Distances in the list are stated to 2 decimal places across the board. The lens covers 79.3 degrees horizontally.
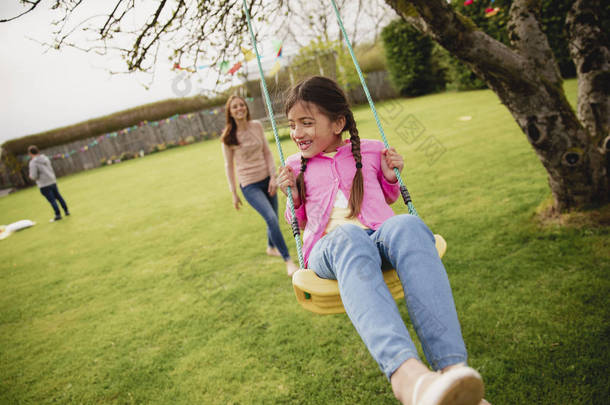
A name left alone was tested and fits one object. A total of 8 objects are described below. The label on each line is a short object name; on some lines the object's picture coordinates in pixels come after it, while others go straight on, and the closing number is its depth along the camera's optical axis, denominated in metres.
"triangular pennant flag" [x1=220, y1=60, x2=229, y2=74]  3.30
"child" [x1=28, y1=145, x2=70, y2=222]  8.18
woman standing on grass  3.55
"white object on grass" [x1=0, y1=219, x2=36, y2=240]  8.02
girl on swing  1.15
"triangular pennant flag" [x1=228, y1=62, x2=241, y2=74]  3.70
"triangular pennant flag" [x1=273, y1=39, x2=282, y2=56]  7.10
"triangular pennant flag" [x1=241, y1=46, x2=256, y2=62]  3.35
